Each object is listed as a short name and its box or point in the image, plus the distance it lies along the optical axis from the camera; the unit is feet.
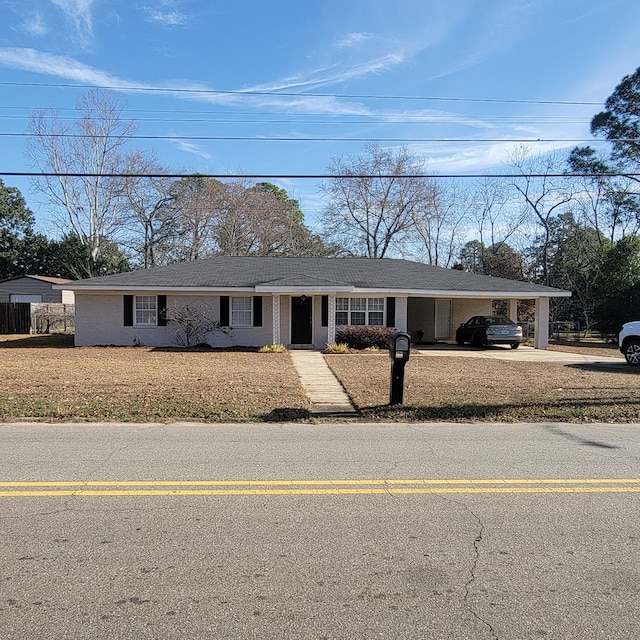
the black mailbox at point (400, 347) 31.40
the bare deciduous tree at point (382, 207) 137.08
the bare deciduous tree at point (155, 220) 139.95
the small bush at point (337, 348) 65.77
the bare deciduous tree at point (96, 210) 133.80
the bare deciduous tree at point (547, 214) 134.62
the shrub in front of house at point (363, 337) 69.31
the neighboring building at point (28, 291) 121.08
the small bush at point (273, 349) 66.08
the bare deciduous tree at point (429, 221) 139.85
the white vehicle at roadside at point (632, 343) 54.54
